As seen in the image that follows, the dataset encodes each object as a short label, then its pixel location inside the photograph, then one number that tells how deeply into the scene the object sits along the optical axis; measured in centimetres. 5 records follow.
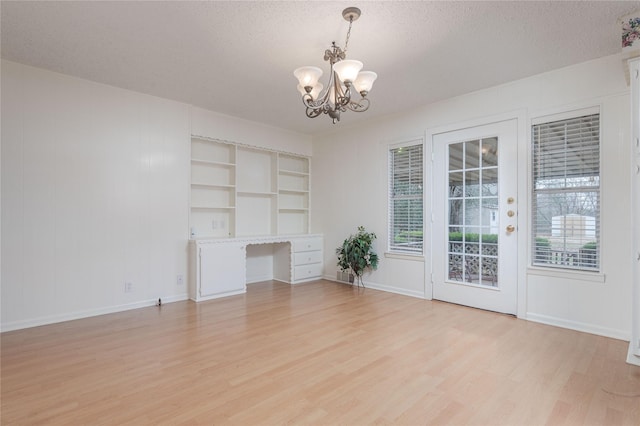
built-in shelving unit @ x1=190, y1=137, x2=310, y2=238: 495
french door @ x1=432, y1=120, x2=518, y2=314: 371
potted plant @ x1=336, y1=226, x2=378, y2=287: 494
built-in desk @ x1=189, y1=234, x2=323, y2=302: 439
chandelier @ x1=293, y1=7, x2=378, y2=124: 238
